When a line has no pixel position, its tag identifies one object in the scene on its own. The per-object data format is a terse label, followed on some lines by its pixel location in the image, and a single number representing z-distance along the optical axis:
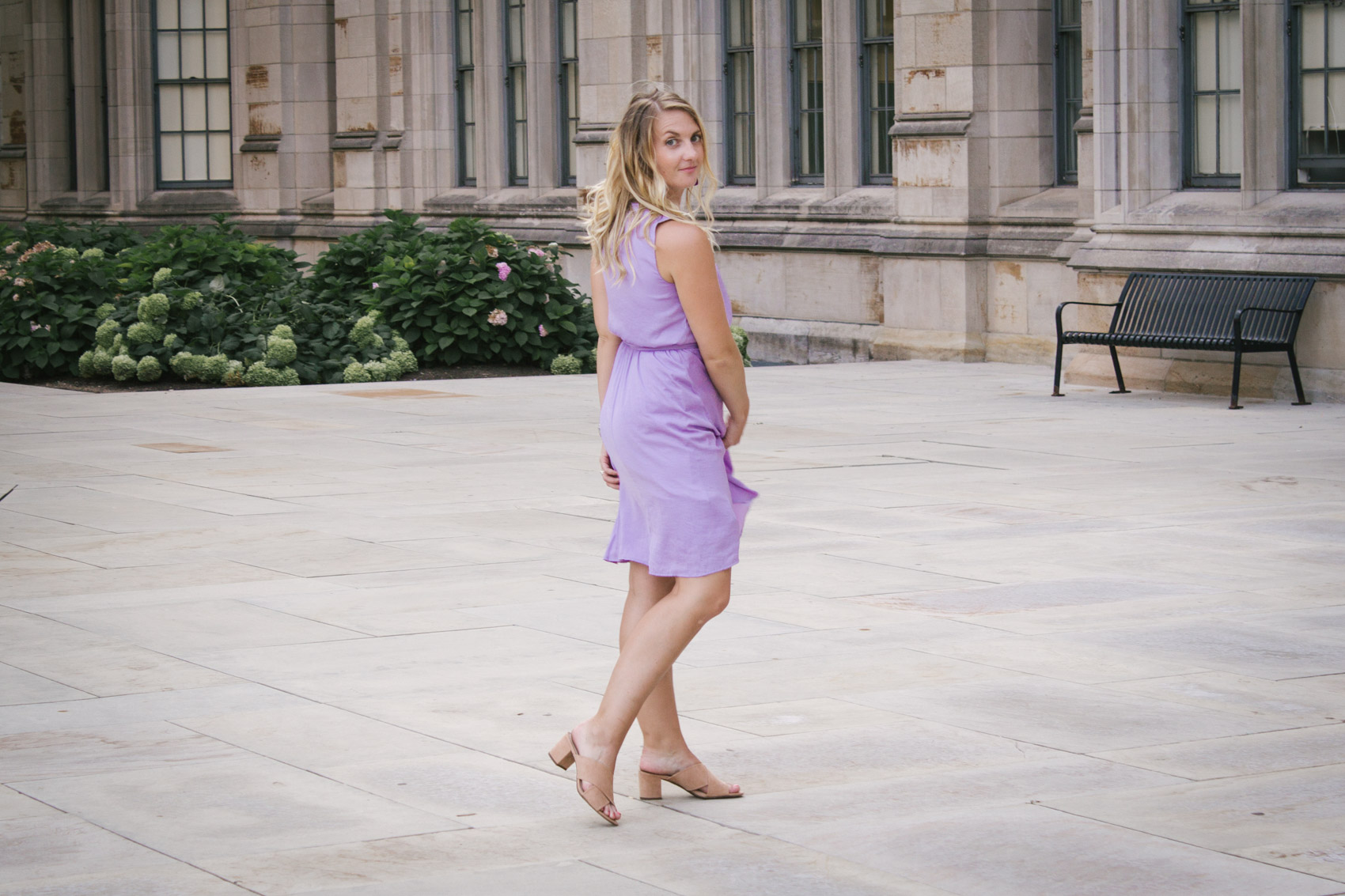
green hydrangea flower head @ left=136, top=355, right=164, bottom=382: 17.50
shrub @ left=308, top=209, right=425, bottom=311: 19.59
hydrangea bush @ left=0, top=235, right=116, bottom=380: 18.48
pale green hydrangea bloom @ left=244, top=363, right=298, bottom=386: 17.39
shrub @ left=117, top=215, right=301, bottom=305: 18.56
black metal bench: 14.38
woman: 4.81
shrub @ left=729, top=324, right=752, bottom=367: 17.98
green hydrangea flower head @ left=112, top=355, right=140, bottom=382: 17.58
